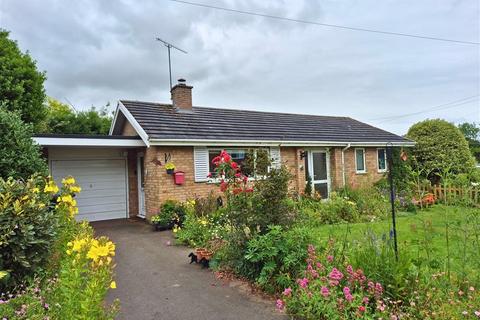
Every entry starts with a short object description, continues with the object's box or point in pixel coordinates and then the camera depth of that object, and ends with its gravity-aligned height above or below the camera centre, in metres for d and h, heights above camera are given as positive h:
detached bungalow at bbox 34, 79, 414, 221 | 10.70 +0.65
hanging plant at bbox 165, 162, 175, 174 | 10.45 +0.10
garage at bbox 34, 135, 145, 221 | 11.40 -0.01
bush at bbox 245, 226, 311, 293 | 4.48 -1.31
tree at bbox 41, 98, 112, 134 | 21.06 +3.57
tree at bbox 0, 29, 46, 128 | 13.99 +4.33
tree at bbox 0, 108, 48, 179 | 7.18 +0.58
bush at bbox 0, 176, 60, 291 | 4.32 -0.83
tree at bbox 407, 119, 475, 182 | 16.55 +0.78
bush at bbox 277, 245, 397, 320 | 3.36 -1.50
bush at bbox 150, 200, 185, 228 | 9.66 -1.42
